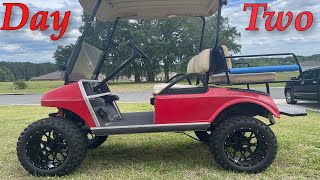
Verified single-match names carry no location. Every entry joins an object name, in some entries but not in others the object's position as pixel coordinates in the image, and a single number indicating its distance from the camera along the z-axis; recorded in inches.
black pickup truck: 269.6
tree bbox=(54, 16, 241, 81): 739.5
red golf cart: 94.9
